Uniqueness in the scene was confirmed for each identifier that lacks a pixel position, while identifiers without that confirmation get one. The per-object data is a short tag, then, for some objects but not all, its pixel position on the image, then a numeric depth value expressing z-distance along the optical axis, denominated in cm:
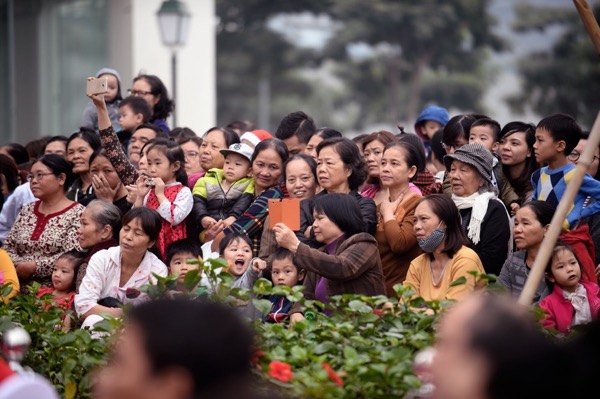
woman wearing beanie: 1298
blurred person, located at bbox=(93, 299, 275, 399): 534
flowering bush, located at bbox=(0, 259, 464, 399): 811
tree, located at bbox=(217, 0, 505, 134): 7675
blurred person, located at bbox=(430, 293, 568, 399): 504
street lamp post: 3237
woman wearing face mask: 1198
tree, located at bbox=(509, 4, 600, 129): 7625
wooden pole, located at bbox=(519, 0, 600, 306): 869
